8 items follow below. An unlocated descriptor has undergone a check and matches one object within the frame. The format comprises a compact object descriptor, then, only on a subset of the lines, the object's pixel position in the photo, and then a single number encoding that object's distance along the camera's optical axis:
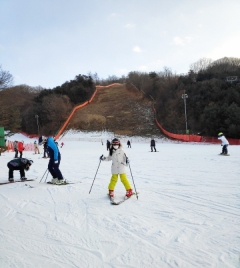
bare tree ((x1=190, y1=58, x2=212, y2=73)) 56.44
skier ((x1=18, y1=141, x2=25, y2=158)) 18.33
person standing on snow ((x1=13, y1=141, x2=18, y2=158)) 19.07
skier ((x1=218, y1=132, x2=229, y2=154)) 14.20
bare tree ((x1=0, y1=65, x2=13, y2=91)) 23.87
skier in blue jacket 7.98
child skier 6.25
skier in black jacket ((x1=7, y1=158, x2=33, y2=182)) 8.74
